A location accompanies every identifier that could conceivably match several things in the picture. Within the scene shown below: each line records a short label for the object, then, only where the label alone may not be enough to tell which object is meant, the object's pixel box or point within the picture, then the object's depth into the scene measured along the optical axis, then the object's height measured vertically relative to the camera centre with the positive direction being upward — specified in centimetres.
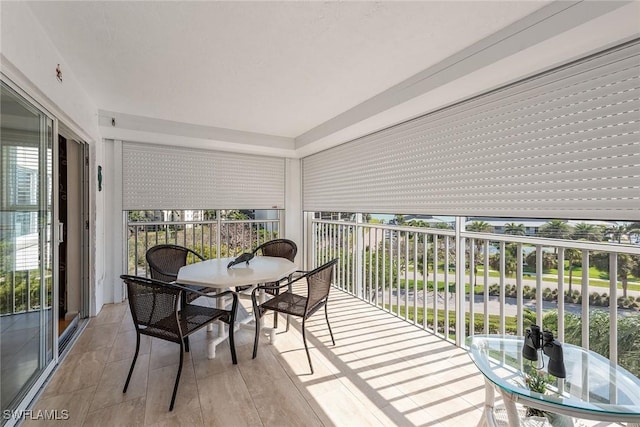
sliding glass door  161 -23
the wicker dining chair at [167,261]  288 -55
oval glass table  117 -85
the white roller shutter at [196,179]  381 +55
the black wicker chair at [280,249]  363 -48
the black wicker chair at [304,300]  229 -82
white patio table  237 -57
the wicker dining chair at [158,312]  188 -70
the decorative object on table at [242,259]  285 -49
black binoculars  139 -72
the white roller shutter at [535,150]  161 +50
